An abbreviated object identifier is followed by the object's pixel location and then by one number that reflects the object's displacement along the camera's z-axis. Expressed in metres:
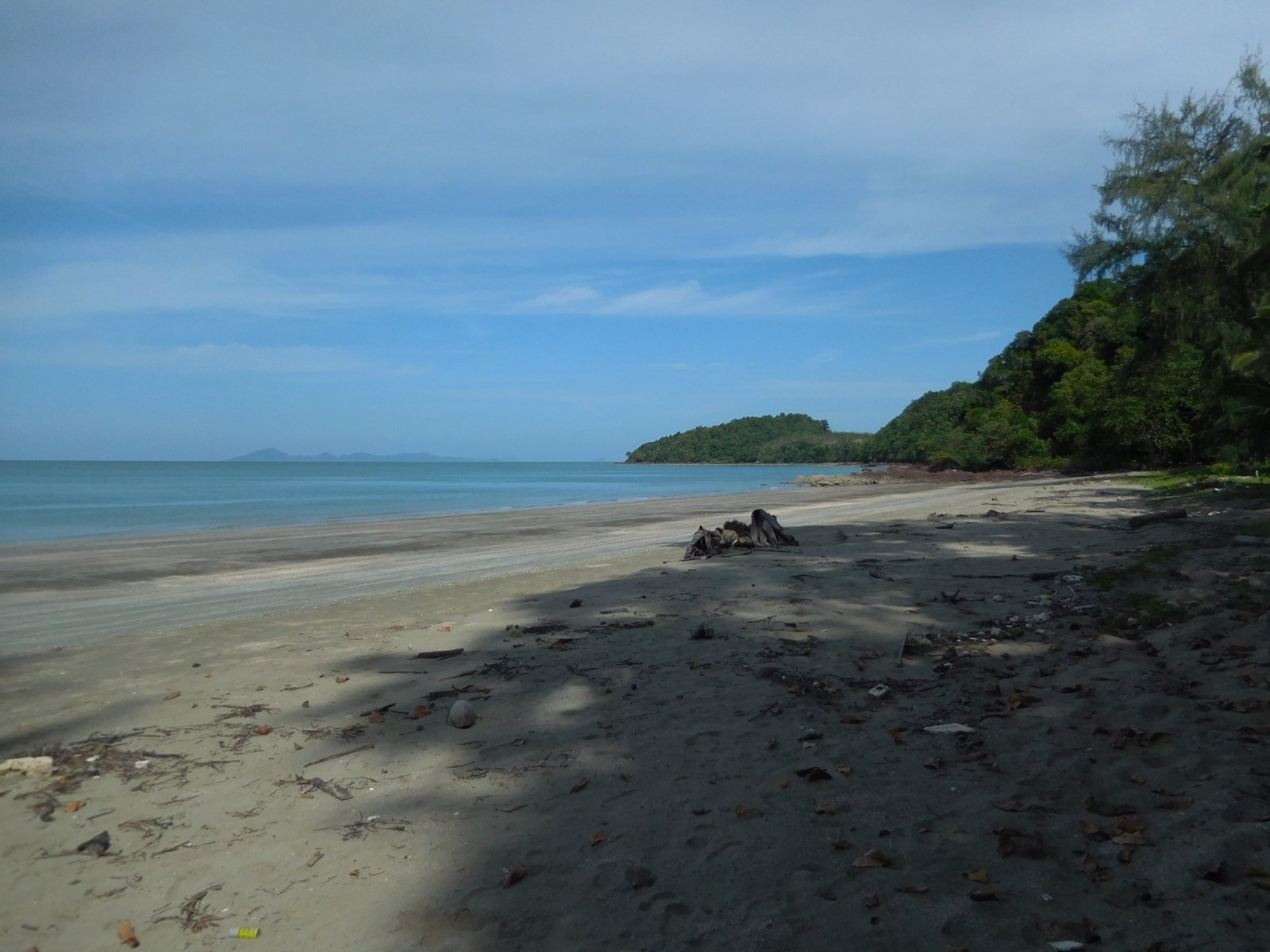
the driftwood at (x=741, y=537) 13.44
